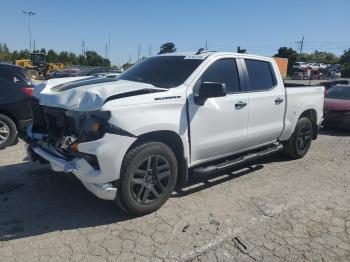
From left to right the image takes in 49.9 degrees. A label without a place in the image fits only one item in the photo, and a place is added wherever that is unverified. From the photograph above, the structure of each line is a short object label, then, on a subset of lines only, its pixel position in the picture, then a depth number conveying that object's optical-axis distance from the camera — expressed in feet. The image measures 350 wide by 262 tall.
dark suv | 23.16
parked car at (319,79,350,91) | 48.78
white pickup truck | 12.57
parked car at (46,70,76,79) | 77.42
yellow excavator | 129.39
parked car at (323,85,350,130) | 33.74
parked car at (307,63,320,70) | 184.83
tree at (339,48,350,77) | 251.50
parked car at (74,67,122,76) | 59.09
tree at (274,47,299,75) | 268.21
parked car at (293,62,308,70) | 183.78
